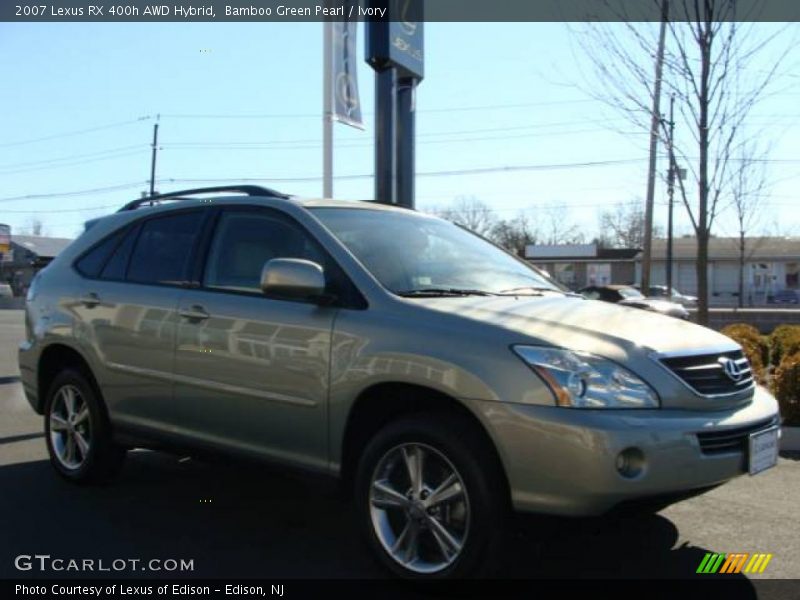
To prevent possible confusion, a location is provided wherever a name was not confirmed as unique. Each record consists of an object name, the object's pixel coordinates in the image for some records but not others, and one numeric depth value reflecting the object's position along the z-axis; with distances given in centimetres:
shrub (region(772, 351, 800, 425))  701
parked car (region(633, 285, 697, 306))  3840
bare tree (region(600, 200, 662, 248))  7656
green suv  333
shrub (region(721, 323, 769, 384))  857
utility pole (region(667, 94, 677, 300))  949
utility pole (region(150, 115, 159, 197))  5462
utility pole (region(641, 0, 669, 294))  924
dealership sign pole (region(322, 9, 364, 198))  1020
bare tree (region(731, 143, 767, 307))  1275
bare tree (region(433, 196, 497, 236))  8004
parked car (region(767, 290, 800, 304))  4784
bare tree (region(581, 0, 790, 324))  880
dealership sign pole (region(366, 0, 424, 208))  878
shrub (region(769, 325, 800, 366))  1029
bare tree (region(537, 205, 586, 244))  8388
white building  5135
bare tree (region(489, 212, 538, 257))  8138
